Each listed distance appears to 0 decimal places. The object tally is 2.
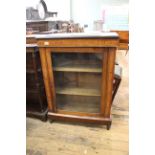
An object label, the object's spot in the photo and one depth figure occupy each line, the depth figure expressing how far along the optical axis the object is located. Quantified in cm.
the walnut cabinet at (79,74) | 152
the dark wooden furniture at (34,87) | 171
